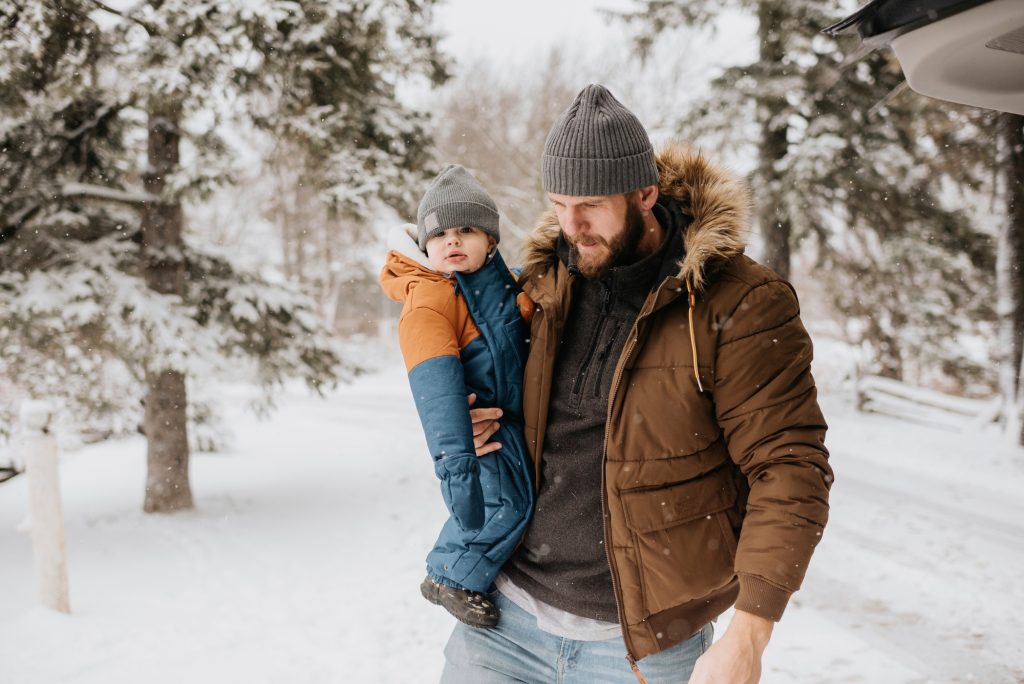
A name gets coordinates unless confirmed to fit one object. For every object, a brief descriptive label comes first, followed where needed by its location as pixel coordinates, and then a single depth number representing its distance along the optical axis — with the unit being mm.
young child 2008
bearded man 1720
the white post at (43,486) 5641
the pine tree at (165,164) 7301
